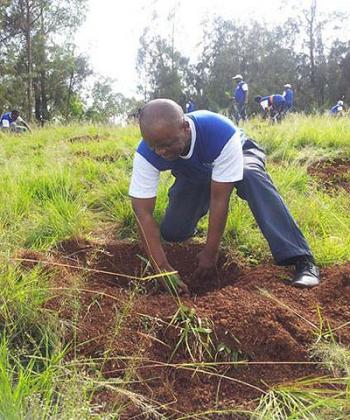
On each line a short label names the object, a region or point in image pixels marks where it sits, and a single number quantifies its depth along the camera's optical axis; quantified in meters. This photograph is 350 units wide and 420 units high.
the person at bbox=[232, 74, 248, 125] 13.68
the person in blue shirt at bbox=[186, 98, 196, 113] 18.75
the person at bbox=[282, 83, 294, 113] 16.60
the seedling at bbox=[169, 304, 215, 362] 2.01
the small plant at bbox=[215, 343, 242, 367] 2.02
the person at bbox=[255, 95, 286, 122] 14.40
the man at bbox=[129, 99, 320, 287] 2.68
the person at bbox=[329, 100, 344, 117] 15.03
